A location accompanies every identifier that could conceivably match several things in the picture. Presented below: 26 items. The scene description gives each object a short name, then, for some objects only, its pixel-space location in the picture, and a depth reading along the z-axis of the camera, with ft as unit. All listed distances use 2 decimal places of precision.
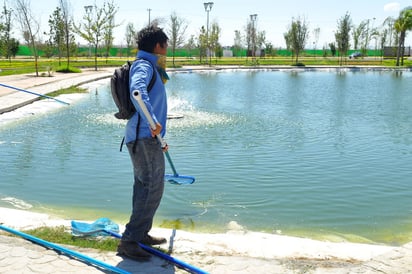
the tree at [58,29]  123.85
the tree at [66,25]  117.08
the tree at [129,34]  220.04
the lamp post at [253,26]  184.65
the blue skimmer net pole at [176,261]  12.00
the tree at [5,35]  110.07
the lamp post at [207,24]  157.38
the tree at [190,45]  202.53
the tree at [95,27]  124.47
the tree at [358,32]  206.39
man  12.41
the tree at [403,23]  164.04
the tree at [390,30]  216.02
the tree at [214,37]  171.18
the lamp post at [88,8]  124.01
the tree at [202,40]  167.43
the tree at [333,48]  238.89
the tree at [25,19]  88.86
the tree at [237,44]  243.42
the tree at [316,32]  270.46
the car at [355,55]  228.22
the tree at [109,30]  127.65
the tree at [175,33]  166.56
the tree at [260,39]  223.96
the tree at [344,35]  175.32
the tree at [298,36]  176.55
